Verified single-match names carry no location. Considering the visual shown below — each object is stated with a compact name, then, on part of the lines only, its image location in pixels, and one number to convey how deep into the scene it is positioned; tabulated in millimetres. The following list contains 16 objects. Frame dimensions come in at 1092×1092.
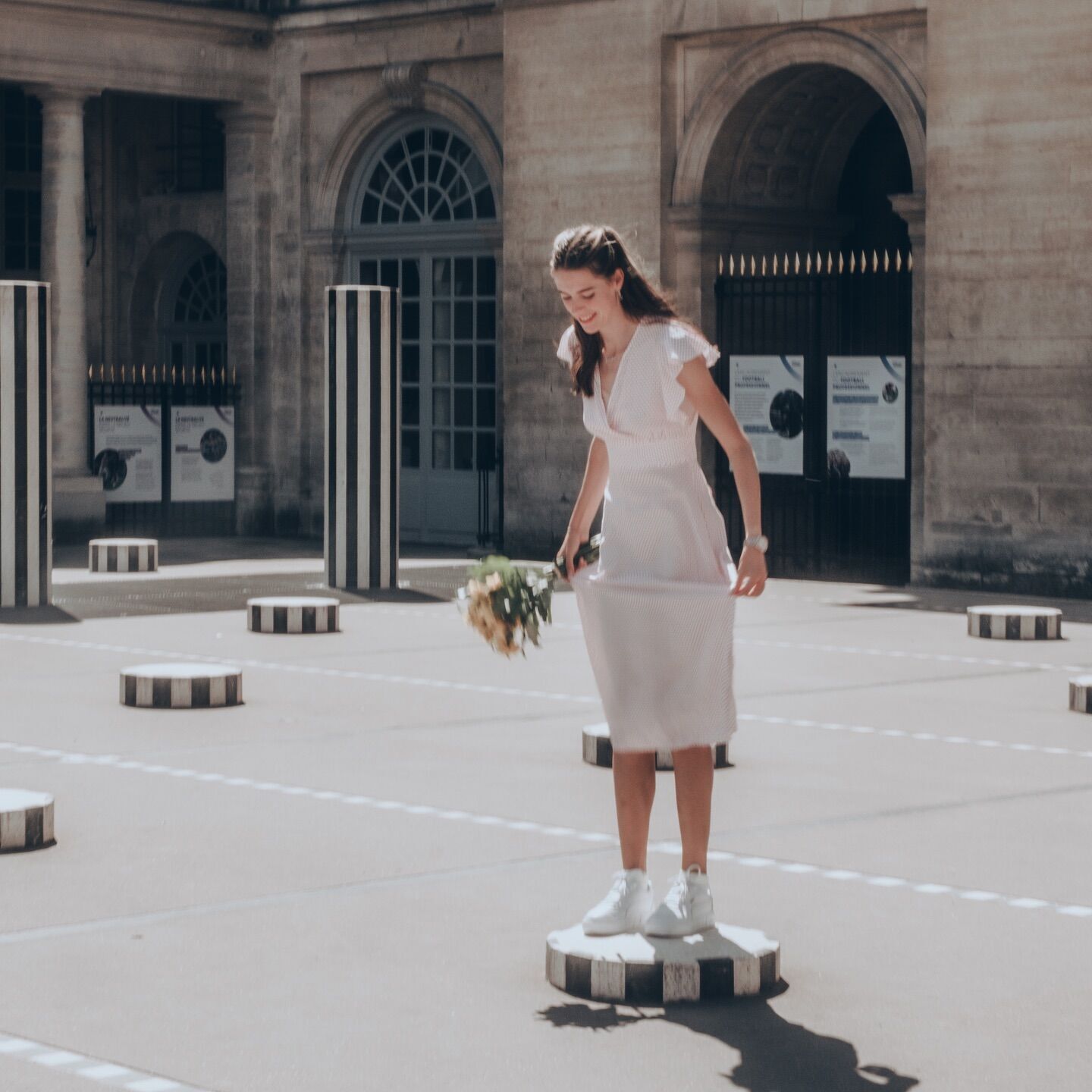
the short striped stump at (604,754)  9211
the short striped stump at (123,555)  19750
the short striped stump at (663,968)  5477
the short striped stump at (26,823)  7309
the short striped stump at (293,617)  14641
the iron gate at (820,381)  19547
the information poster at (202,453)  24203
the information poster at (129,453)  23641
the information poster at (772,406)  19719
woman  5797
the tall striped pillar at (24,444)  15953
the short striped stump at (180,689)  10867
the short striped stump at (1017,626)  14477
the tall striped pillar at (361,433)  17734
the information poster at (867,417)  18969
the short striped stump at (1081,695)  10953
